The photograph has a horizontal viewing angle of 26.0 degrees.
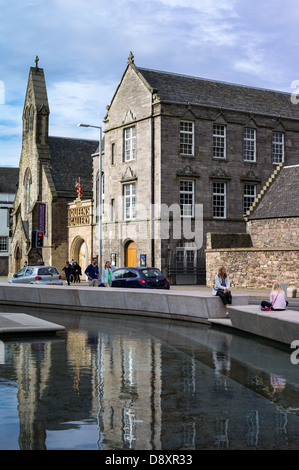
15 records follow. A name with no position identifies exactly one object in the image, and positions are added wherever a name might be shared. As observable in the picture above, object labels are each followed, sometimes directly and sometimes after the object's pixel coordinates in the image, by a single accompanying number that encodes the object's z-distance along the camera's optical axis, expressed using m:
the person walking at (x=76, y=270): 44.33
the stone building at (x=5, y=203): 75.88
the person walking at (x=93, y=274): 27.44
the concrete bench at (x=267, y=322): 12.85
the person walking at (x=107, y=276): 25.93
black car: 26.06
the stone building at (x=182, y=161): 39.38
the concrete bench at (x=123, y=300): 18.50
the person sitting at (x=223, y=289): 18.00
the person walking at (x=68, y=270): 39.01
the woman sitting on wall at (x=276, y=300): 15.23
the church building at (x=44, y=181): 53.53
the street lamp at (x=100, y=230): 36.73
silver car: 31.39
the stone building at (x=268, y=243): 31.66
